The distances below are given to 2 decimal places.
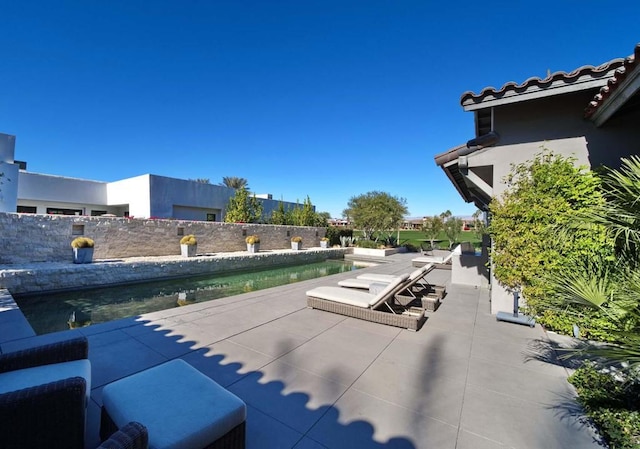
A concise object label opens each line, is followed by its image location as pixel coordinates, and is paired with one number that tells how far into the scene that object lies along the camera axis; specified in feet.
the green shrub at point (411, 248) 78.67
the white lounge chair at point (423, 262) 41.38
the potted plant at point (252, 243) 53.85
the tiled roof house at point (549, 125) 13.46
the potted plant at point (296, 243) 62.03
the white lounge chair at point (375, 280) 19.65
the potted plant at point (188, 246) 41.96
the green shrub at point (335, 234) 81.22
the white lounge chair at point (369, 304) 15.02
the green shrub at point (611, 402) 6.64
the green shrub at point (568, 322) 12.53
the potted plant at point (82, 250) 30.60
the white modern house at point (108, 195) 56.08
